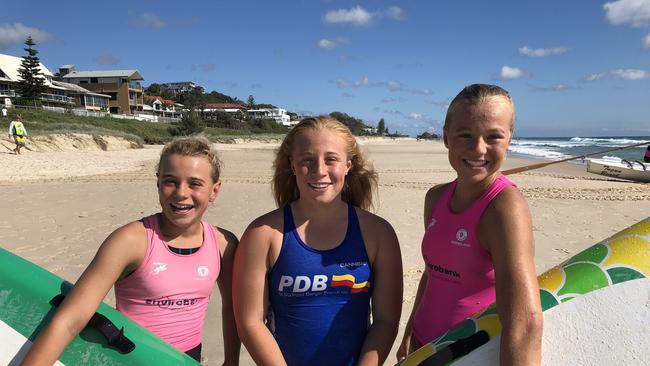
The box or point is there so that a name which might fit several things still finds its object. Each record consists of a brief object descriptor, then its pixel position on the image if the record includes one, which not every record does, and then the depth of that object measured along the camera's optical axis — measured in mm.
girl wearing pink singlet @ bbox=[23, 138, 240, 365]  1651
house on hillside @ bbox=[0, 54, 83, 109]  45416
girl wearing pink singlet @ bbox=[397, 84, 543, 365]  1172
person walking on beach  15709
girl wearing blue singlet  1624
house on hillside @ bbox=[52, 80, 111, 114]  52462
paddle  2578
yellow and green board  1347
